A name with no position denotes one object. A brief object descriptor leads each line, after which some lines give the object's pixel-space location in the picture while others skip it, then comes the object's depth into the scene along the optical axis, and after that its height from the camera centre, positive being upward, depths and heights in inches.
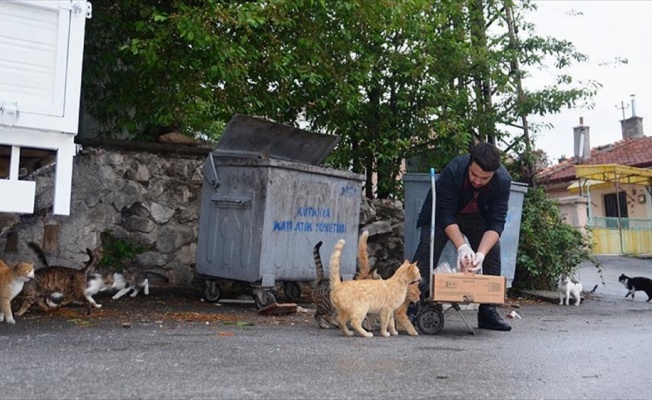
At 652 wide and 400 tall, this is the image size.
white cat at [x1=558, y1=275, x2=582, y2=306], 371.6 -7.2
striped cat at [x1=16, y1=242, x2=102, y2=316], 243.0 -6.4
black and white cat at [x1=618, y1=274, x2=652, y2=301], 423.2 -4.2
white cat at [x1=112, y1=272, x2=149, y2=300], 303.1 -6.7
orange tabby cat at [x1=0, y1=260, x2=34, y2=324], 218.8 -4.2
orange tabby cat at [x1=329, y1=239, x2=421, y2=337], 208.1 -6.6
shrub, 393.4 +17.2
